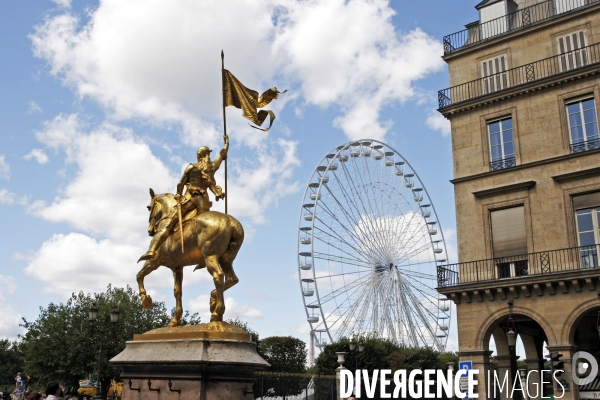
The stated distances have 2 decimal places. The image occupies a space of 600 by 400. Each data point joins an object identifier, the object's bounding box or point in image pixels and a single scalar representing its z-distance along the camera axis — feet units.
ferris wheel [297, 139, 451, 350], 131.34
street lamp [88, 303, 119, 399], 70.61
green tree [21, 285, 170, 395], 144.97
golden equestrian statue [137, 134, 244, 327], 33.24
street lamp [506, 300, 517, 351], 68.28
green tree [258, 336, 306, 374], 242.78
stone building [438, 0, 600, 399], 76.59
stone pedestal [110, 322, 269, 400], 30.19
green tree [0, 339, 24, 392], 277.44
